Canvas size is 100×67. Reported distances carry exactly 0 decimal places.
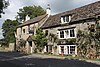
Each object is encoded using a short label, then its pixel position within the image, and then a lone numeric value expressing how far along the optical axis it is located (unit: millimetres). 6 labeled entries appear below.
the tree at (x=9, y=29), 30544
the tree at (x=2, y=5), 6262
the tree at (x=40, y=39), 15553
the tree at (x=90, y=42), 11090
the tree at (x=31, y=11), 30361
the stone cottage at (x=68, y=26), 12187
